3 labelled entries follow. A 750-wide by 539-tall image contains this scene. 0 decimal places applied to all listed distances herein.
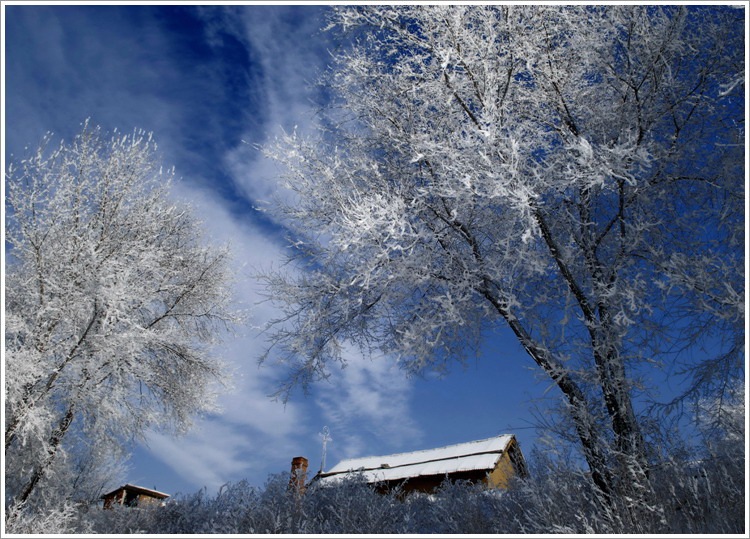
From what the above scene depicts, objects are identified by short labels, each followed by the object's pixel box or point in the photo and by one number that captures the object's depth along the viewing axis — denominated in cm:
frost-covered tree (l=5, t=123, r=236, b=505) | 885
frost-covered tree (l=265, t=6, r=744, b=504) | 603
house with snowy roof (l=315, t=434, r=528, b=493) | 1304
